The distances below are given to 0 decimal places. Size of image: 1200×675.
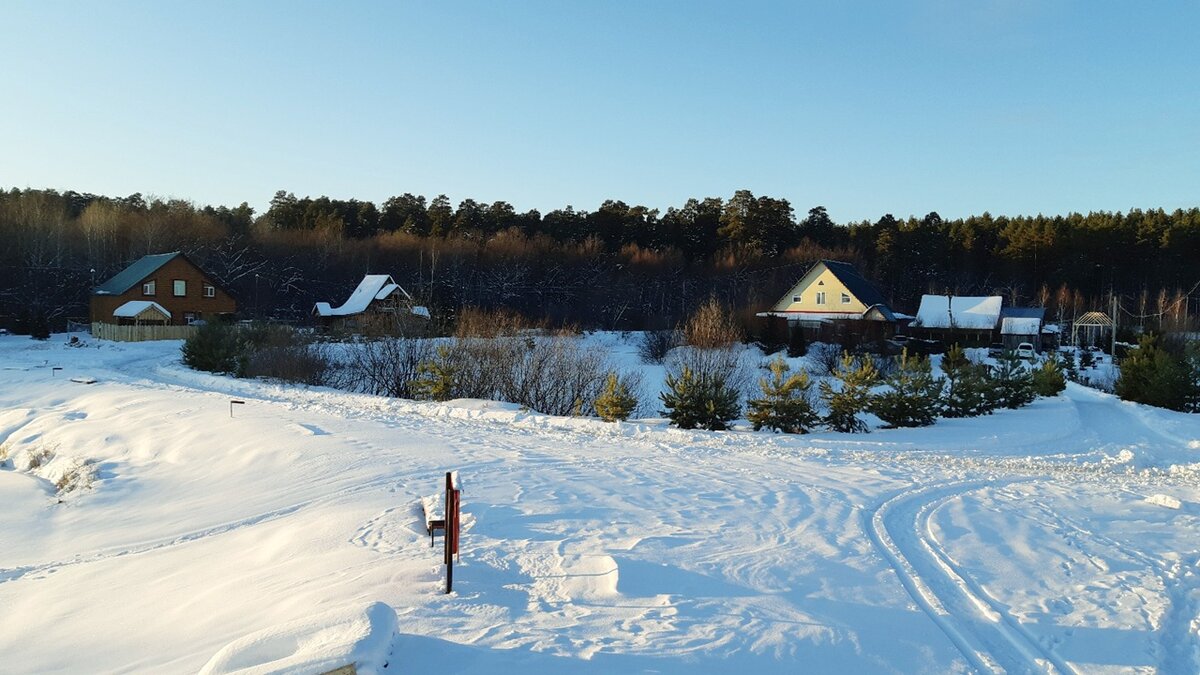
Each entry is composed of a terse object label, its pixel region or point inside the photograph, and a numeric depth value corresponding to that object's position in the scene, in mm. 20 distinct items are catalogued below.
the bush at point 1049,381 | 28531
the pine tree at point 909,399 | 20578
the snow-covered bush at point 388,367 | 29484
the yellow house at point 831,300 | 52406
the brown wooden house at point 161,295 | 49375
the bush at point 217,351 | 32156
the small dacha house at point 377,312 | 31984
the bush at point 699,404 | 19531
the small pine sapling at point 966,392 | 23047
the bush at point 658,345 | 41188
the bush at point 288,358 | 29812
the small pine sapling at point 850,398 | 19578
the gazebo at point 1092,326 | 57338
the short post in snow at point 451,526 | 6434
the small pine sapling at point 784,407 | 19062
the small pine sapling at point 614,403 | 20359
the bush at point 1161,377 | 25594
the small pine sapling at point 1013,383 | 25516
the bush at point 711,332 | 27531
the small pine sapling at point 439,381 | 25109
